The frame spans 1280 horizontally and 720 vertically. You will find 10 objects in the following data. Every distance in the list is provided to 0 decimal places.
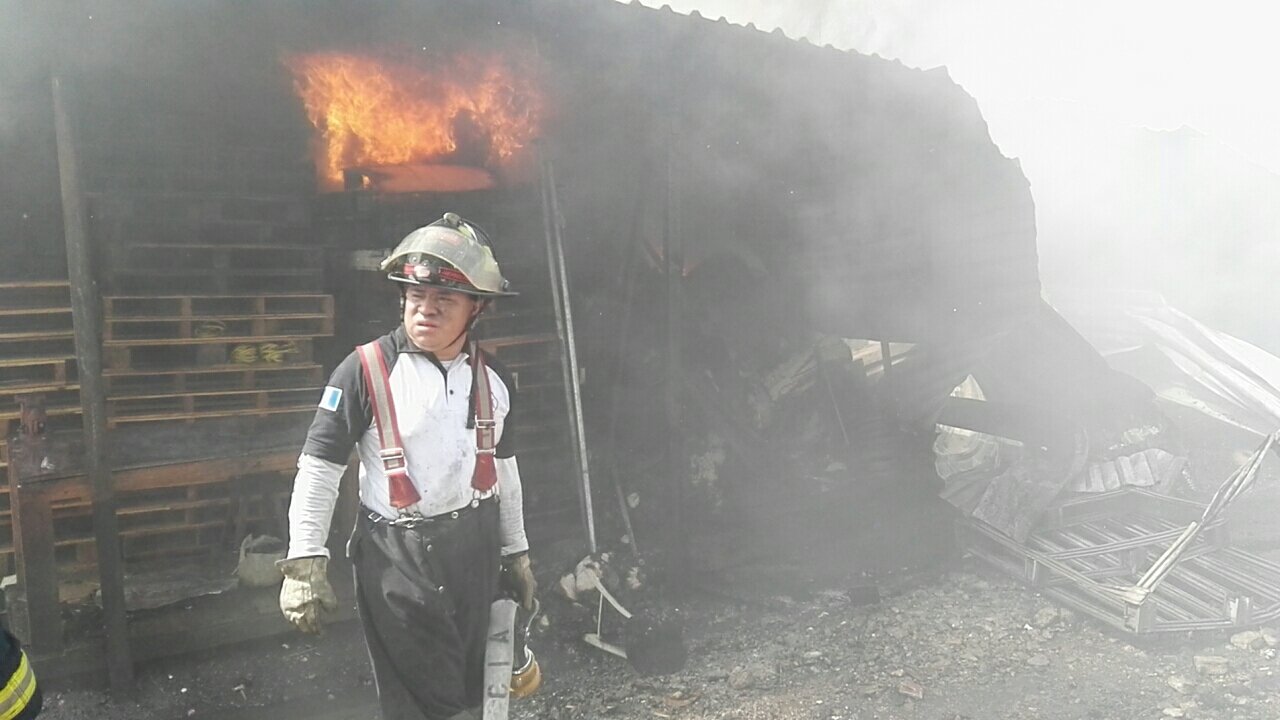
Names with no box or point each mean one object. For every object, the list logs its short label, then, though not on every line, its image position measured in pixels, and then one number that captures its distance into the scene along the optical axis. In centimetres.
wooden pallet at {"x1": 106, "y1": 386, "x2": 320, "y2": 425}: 496
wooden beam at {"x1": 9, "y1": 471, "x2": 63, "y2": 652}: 404
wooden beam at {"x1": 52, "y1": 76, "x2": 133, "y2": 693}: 411
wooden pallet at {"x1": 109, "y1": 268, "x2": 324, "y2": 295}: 527
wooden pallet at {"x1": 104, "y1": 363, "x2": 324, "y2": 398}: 502
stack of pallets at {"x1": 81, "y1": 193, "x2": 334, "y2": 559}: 503
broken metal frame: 543
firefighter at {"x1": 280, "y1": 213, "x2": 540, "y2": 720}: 266
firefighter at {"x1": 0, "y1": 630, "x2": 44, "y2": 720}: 202
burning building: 517
